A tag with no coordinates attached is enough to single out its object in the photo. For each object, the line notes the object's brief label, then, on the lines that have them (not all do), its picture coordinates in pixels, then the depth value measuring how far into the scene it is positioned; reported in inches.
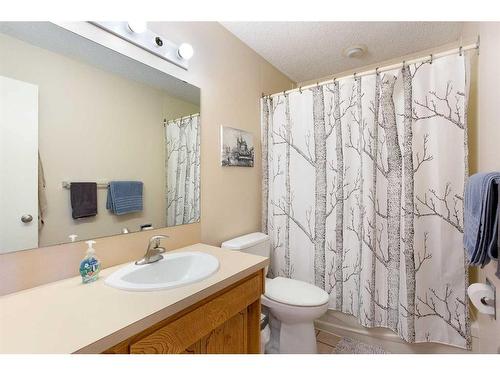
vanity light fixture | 40.3
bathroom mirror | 30.2
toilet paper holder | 38.7
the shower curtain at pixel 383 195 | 49.8
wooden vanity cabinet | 25.4
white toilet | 51.4
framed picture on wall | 62.1
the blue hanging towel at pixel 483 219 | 32.3
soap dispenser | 32.4
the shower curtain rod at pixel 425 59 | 47.9
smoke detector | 70.0
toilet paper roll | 38.8
